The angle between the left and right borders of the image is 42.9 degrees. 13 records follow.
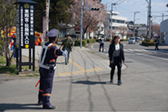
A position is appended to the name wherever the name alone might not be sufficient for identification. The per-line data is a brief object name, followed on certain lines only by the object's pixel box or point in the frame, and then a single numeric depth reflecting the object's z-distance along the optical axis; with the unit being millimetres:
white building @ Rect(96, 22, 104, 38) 84125
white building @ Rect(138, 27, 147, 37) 128250
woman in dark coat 7602
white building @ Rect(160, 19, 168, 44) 47547
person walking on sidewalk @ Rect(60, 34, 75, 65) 12070
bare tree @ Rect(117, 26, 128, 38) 102562
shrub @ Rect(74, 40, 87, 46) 34216
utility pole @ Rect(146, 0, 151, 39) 41844
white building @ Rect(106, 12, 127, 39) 101756
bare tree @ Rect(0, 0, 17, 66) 8984
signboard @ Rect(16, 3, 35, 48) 8883
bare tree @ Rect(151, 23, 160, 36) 111625
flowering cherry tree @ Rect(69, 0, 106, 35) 45156
